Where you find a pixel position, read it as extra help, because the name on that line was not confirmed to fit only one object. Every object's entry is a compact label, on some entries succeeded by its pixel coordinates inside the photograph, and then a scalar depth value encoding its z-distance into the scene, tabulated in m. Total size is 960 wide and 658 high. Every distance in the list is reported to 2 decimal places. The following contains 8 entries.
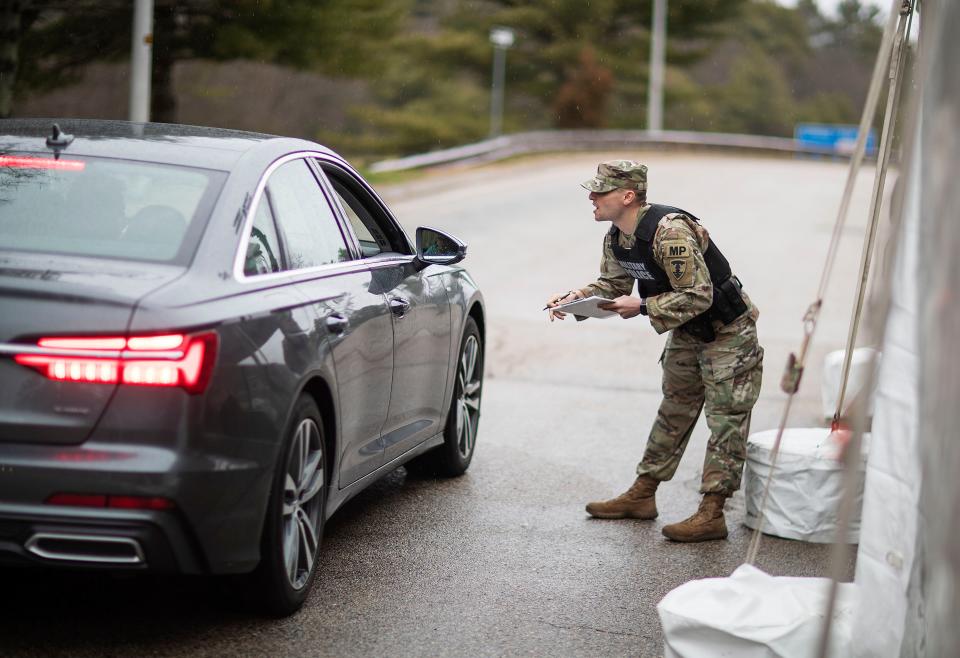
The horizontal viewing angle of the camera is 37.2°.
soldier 6.09
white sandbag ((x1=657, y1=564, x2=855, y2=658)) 4.07
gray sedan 3.98
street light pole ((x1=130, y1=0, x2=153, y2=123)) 15.70
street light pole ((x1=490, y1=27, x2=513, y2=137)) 39.66
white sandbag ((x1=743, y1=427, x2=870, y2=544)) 6.35
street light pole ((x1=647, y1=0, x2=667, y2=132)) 51.72
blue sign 52.52
